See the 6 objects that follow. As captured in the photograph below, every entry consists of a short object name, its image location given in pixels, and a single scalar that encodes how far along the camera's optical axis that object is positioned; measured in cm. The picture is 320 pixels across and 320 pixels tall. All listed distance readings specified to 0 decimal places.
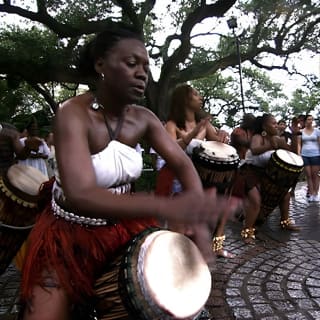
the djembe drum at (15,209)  292
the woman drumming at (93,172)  161
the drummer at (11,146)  449
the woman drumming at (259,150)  569
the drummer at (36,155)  606
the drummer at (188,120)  456
